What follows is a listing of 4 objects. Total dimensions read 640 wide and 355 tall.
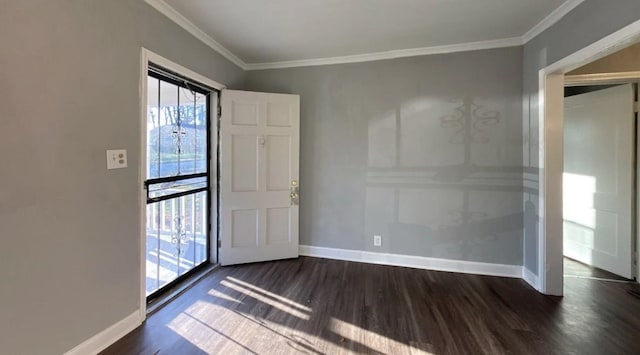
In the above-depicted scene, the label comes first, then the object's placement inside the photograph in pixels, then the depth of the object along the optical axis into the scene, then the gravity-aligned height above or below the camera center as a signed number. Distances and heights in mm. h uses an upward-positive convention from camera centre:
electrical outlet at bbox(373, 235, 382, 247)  3252 -758
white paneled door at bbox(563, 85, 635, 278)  2768 -3
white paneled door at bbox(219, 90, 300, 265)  3094 +6
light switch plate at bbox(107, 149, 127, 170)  1809 +119
